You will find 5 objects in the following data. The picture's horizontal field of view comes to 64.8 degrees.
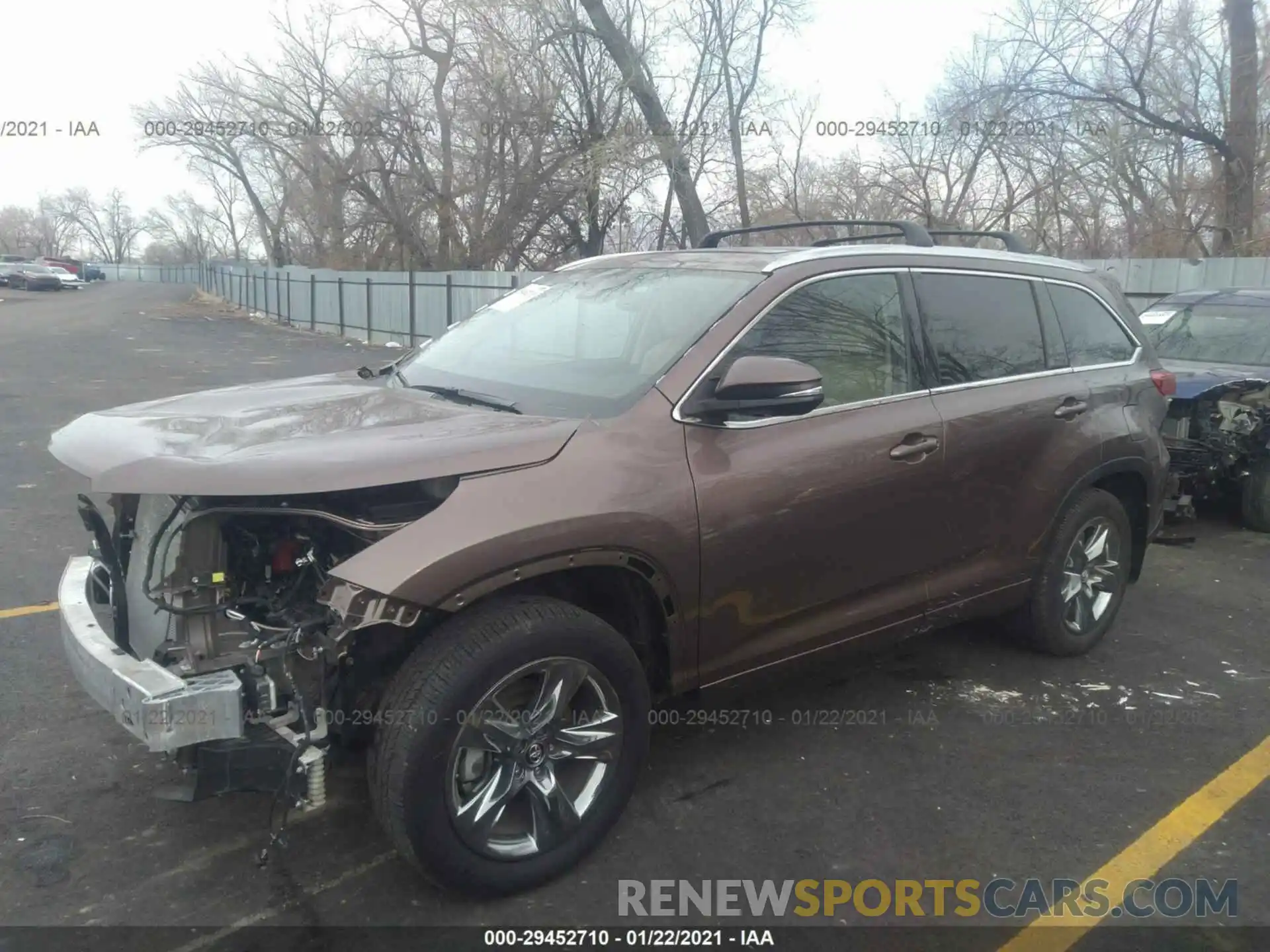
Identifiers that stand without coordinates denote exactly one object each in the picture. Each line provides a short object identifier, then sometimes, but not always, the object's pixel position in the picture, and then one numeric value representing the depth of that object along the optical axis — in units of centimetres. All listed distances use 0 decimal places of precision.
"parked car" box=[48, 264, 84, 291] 4935
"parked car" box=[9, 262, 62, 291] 4697
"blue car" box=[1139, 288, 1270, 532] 692
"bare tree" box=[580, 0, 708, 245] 2139
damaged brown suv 267
